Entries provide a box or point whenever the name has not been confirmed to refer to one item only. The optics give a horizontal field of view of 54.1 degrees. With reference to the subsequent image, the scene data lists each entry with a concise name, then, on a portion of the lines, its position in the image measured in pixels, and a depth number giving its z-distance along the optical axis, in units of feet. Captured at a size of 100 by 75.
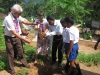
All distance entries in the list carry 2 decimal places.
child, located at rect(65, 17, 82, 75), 8.10
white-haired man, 8.07
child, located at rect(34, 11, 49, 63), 9.83
